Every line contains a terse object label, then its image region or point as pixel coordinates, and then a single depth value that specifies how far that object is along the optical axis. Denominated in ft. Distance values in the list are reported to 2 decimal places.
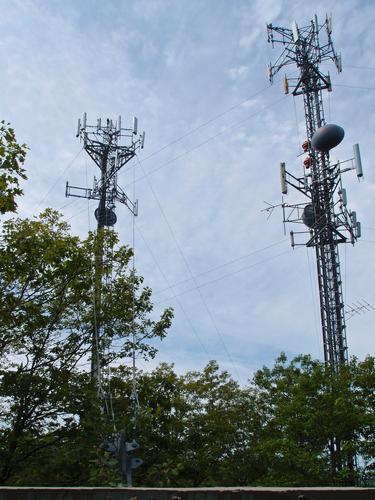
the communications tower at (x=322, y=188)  67.15
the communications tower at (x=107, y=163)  65.41
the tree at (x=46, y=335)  37.17
